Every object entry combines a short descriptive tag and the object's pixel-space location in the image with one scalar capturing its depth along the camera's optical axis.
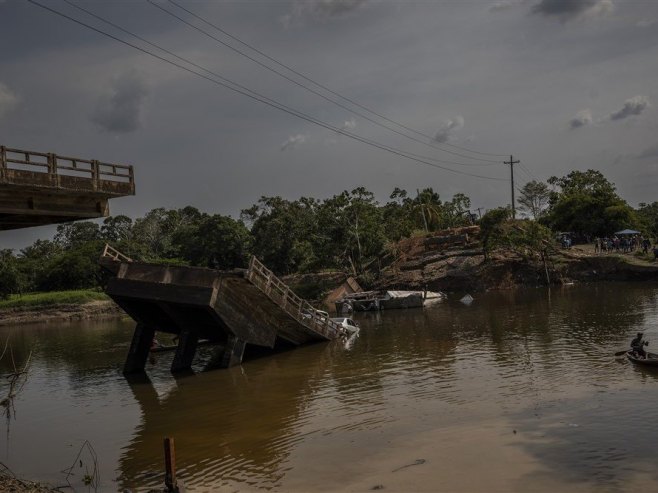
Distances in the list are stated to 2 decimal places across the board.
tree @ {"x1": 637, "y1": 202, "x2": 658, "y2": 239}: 76.76
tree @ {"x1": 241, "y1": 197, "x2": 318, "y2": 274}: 80.81
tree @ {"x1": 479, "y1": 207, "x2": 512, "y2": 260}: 69.31
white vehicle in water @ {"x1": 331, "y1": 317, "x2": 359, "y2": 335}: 38.80
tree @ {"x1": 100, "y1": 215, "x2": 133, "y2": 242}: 109.25
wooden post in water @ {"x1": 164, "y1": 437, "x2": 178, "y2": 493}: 13.09
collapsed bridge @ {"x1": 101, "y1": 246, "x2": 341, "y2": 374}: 25.72
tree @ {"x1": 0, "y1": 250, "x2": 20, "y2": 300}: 76.94
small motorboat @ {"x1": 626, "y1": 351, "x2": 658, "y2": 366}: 22.39
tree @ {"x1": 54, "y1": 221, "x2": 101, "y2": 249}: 113.88
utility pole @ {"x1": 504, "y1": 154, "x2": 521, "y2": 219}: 85.50
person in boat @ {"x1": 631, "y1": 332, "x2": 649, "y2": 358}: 23.58
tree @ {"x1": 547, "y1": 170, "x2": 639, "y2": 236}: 74.38
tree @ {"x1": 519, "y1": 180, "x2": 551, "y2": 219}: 116.38
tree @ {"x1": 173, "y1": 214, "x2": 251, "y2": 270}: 83.56
